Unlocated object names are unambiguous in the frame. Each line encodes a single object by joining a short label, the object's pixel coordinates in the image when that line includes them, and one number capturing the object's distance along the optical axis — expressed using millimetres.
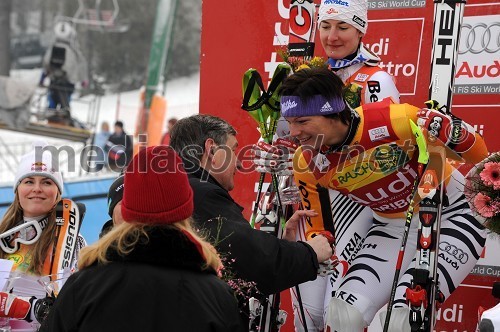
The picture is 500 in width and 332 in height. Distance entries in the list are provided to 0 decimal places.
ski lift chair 32750
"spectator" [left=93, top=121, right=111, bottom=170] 23469
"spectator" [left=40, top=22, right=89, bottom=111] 26197
